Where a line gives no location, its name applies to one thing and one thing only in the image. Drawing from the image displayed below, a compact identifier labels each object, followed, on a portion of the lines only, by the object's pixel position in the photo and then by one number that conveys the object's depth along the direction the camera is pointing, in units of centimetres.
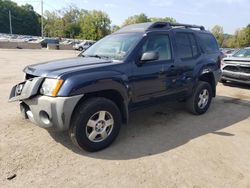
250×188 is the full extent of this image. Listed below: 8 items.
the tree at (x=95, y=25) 5333
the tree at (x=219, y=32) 5516
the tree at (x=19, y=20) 7298
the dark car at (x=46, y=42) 3380
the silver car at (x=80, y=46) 3006
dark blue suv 271
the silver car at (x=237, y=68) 686
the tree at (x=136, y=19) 6375
